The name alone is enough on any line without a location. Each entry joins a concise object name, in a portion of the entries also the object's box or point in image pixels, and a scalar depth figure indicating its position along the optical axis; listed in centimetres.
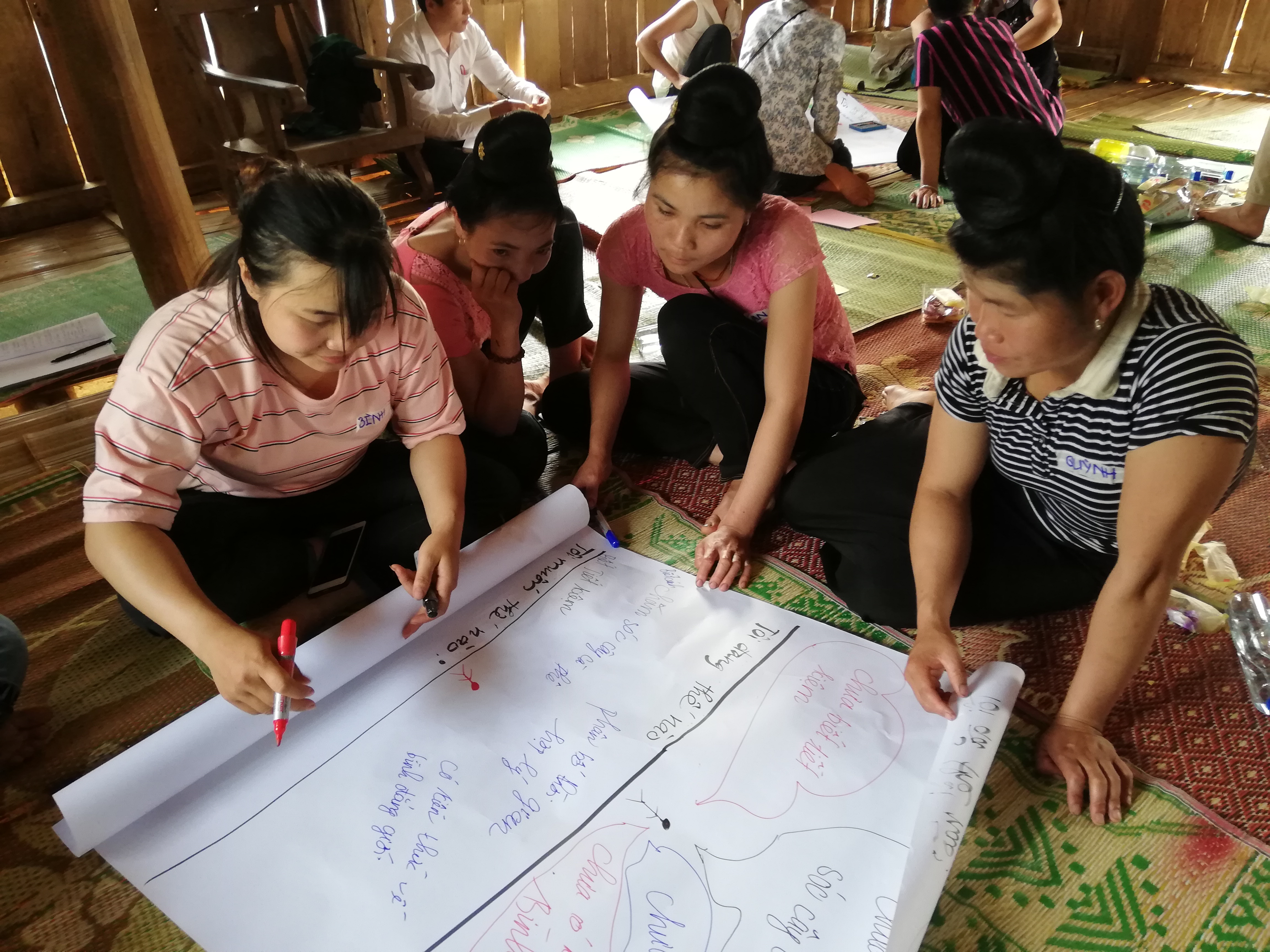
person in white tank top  307
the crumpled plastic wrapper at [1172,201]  250
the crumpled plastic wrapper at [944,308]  202
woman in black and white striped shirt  73
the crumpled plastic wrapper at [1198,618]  113
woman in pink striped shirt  83
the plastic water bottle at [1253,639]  103
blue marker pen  123
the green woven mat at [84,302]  220
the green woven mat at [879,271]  213
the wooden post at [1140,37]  432
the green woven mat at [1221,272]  200
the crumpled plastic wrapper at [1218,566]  122
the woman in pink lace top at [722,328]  108
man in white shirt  287
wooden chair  260
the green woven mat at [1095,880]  79
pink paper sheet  267
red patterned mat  93
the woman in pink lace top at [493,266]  114
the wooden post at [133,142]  157
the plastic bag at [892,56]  426
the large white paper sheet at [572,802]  76
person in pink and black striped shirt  253
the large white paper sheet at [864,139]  320
